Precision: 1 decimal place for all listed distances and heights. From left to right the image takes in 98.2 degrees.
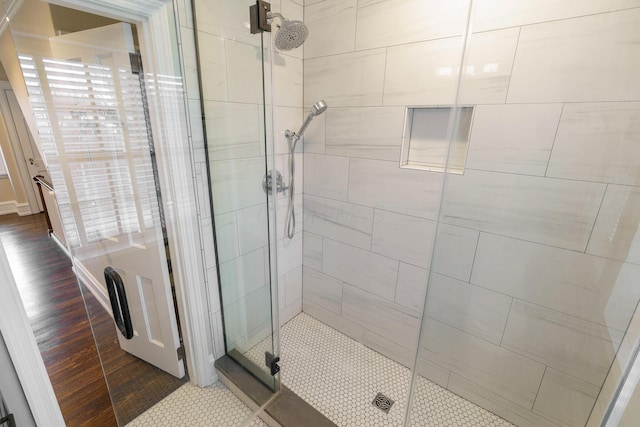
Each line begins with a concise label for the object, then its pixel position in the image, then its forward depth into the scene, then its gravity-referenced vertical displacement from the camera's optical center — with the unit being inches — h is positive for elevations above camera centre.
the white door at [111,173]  48.5 -8.2
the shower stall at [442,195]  42.5 -10.9
